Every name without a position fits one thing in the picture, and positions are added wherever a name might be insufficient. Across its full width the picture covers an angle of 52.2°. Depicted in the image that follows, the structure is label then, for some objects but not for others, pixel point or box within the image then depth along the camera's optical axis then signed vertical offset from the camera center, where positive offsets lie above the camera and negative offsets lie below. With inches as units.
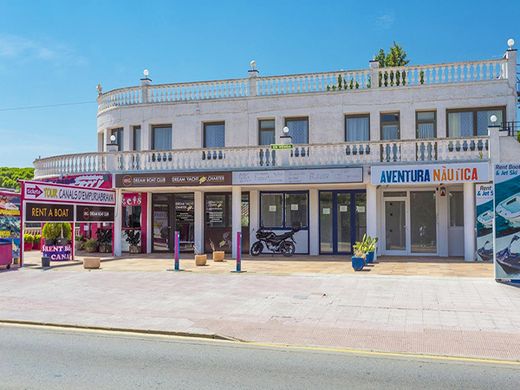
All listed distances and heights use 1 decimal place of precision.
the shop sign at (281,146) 794.2 +106.7
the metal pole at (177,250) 660.1 -41.3
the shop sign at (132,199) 933.8 +32.3
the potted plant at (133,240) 920.9 -39.6
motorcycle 845.8 -40.6
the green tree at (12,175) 2338.8 +201.2
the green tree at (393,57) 1350.4 +414.2
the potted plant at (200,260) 702.5 -56.4
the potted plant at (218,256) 757.3 -55.1
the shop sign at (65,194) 700.7 +34.1
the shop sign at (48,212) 700.7 +7.2
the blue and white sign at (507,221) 518.6 -3.4
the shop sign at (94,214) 796.0 +5.4
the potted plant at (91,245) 935.7 -49.0
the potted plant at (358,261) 629.6 -52.0
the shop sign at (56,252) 752.3 -49.3
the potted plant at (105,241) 936.3 -41.8
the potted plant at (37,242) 1048.8 -48.8
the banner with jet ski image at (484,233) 725.9 -21.3
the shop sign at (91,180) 867.4 +61.2
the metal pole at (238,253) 633.0 -43.2
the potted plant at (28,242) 1031.0 -48.2
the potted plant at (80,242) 979.3 -46.0
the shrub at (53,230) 816.9 -20.2
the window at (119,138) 979.9 +146.7
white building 751.7 +91.2
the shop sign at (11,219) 682.2 -2.3
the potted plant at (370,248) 690.5 -40.4
